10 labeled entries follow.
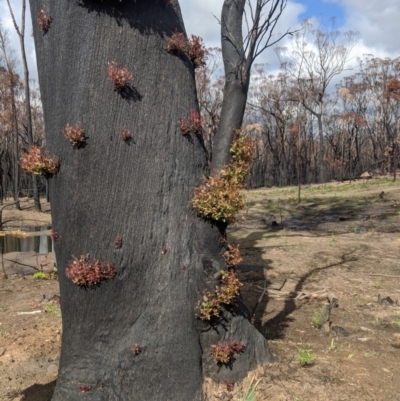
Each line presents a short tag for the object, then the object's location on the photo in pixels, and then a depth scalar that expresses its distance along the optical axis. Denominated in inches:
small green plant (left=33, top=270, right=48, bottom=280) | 264.8
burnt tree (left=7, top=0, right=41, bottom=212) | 717.3
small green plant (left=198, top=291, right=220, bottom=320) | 103.0
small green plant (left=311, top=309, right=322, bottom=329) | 150.3
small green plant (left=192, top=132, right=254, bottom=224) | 104.7
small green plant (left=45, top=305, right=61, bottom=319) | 176.6
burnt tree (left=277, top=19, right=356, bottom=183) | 1350.9
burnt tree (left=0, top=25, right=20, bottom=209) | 952.3
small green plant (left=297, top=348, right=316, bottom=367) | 114.5
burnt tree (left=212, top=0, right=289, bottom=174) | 115.6
